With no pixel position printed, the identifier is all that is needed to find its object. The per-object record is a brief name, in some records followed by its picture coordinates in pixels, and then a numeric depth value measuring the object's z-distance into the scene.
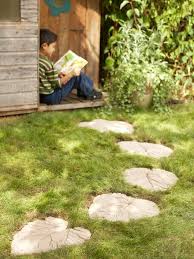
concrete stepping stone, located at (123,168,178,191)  5.21
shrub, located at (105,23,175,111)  7.70
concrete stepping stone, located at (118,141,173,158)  6.15
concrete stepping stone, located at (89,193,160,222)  4.53
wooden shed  6.95
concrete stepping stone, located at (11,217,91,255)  3.97
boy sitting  7.47
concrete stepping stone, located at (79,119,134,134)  6.96
